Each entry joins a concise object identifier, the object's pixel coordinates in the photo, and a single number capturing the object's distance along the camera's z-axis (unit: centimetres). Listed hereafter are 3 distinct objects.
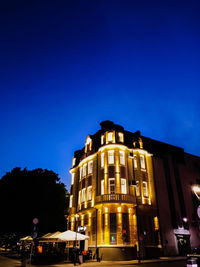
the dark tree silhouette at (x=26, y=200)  2805
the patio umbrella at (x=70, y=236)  2012
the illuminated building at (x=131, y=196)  2416
